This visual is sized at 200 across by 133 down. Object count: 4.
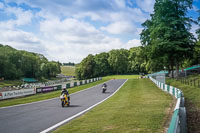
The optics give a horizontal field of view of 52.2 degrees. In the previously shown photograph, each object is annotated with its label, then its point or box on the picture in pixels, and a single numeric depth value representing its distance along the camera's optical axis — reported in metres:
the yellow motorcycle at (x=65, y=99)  15.58
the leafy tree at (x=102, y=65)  122.65
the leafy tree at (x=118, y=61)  121.25
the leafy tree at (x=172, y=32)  34.47
